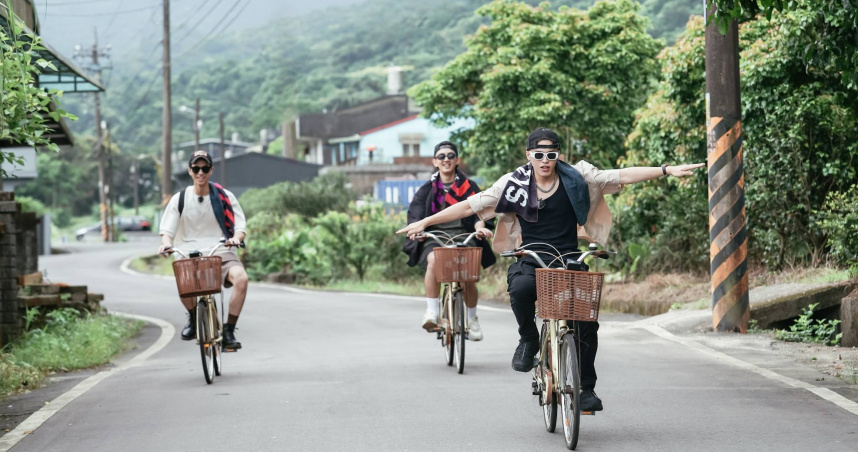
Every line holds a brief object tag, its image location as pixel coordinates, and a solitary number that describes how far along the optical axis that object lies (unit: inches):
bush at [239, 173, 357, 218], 1718.8
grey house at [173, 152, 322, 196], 3240.7
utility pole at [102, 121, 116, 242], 2871.6
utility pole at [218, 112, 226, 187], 3043.6
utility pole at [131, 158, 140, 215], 4157.0
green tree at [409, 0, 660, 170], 1163.3
